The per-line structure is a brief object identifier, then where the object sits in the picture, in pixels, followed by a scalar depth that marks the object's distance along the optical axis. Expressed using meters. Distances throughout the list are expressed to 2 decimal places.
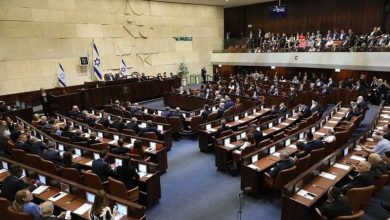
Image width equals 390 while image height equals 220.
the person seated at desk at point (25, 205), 4.00
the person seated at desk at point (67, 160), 5.74
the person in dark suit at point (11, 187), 4.68
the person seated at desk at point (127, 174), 5.25
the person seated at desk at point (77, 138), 7.38
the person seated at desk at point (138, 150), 6.40
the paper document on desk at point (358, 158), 6.15
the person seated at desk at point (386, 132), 6.72
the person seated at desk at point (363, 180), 4.70
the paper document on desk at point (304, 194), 4.70
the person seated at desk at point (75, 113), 10.45
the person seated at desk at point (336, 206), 3.96
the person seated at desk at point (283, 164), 5.61
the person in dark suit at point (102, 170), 5.47
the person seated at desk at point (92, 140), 7.21
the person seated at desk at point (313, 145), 6.33
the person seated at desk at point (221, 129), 8.19
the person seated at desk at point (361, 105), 9.67
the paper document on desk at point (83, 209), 4.40
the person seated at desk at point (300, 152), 6.04
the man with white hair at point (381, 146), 6.09
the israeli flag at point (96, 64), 16.66
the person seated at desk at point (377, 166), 4.84
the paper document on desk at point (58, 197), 4.81
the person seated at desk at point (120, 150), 6.43
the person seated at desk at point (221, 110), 10.73
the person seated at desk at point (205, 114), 10.33
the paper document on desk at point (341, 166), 5.74
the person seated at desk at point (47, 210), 3.73
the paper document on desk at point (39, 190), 5.06
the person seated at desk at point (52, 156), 6.05
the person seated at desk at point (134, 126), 8.63
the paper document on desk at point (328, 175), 5.37
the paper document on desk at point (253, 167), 5.96
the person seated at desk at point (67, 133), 7.79
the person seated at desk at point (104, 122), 9.55
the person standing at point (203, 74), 21.16
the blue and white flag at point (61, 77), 15.45
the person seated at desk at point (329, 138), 6.85
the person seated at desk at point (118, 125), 8.79
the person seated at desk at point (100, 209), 3.73
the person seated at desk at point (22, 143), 6.64
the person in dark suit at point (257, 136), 7.39
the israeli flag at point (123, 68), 17.97
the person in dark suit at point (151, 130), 8.40
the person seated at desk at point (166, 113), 10.40
